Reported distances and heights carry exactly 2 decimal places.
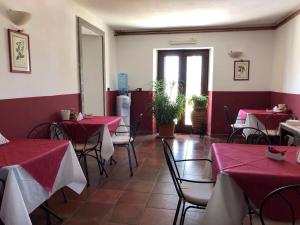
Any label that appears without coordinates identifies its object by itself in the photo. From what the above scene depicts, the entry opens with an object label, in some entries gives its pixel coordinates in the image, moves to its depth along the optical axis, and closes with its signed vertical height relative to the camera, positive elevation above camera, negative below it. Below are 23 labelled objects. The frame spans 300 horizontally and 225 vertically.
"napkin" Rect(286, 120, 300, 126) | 2.99 -0.44
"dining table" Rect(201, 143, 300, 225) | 1.41 -0.59
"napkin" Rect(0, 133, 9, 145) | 2.15 -0.51
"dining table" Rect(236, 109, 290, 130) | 4.05 -0.56
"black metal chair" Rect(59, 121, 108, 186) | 3.10 -0.66
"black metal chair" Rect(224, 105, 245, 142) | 4.45 -0.72
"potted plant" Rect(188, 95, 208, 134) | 5.73 -0.66
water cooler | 5.51 -0.48
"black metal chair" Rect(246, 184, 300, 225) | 1.38 -0.66
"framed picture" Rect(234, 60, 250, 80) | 5.43 +0.34
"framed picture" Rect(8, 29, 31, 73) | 2.60 +0.33
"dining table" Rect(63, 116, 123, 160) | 3.12 -0.59
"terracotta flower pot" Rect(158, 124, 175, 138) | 5.51 -1.01
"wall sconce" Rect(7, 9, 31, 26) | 2.53 +0.66
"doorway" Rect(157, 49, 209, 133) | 5.91 +0.36
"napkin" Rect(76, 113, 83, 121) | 3.45 -0.47
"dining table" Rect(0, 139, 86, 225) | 1.50 -0.64
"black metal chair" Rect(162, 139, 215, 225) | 1.73 -0.79
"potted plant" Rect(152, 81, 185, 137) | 5.41 -0.56
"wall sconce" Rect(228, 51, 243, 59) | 5.34 +0.65
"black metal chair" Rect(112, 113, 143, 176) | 3.43 -0.78
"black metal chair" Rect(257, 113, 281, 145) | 3.93 -0.62
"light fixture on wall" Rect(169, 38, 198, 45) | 5.57 +0.95
